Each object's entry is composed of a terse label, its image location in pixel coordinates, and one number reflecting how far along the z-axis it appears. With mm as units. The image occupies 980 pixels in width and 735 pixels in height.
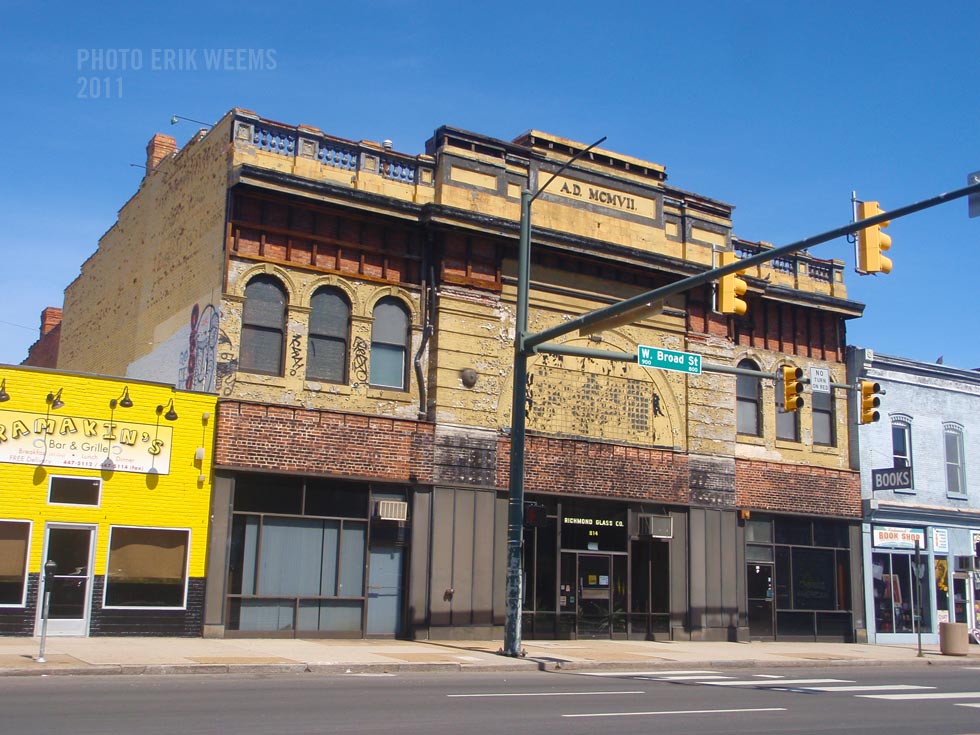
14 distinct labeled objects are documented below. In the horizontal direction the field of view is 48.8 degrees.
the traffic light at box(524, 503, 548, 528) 20875
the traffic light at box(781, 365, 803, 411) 20359
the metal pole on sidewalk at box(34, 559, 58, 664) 15234
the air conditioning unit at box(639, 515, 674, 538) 25766
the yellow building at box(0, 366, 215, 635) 19547
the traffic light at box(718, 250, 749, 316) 16000
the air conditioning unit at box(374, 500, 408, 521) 22484
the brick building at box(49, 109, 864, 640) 21984
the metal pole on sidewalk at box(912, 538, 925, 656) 25422
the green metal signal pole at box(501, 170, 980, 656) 18906
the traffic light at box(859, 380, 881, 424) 20266
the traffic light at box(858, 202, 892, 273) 13945
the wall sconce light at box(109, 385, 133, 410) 20344
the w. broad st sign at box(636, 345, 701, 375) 18688
